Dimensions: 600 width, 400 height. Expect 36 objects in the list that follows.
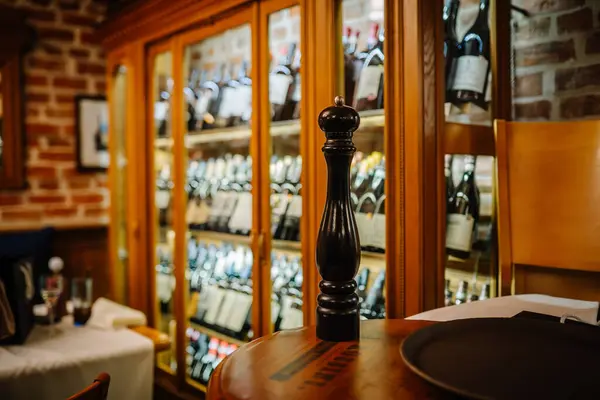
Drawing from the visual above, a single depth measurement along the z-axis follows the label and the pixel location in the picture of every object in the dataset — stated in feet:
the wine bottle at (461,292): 6.44
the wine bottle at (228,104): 9.23
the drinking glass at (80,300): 7.19
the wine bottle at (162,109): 10.25
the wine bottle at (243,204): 8.50
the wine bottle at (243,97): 8.84
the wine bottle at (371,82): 6.40
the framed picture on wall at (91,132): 11.96
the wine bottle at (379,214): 6.20
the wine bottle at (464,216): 6.18
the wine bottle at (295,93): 7.63
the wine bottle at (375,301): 6.57
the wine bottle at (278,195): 7.77
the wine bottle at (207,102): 9.62
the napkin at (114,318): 7.30
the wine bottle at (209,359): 9.22
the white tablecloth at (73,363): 5.61
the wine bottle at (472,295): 6.55
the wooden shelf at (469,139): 6.04
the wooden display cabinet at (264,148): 5.78
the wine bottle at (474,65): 6.45
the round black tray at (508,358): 2.31
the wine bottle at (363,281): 6.77
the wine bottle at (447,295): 6.19
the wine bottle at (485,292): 6.57
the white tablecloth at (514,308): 4.16
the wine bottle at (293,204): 7.54
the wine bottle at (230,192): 8.97
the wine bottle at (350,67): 6.80
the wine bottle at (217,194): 9.25
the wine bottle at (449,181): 6.07
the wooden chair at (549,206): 5.27
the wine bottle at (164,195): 10.36
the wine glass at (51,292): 7.13
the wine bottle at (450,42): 6.28
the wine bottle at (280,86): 7.80
